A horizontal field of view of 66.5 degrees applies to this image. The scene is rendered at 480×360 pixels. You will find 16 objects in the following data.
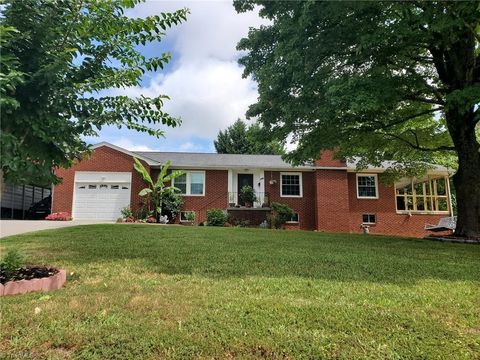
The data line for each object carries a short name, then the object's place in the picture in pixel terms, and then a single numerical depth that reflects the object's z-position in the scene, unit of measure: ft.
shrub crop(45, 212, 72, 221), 61.21
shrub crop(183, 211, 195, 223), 64.75
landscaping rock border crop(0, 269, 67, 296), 13.61
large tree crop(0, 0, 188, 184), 12.44
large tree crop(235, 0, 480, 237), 28.73
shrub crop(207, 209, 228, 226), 60.18
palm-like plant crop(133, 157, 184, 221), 63.36
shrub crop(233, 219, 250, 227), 62.28
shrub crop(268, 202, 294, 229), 62.39
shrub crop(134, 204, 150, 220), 62.03
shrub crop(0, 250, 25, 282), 14.75
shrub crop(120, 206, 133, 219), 62.34
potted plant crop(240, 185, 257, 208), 65.67
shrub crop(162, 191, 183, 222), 63.77
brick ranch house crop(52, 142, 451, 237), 65.57
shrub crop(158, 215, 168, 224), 63.36
